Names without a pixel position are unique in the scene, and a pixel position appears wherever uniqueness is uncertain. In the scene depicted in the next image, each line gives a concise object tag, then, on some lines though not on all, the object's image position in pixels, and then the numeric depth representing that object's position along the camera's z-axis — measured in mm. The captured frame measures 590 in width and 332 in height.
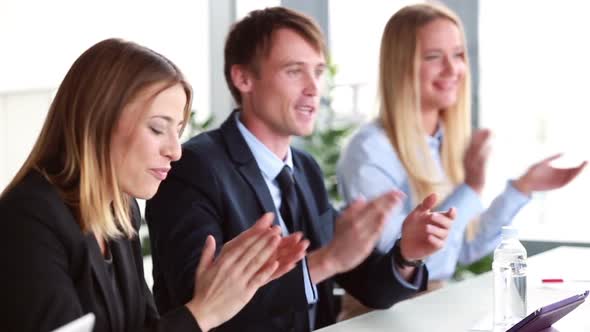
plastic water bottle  2449
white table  2432
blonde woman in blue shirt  3393
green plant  5008
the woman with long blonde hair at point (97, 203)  1905
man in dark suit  2525
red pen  2947
